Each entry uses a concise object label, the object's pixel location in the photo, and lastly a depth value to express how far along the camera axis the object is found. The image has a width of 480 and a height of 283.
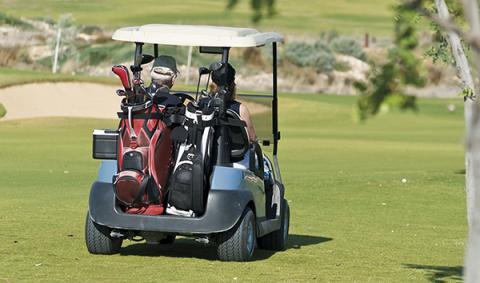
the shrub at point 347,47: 65.50
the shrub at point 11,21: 67.19
